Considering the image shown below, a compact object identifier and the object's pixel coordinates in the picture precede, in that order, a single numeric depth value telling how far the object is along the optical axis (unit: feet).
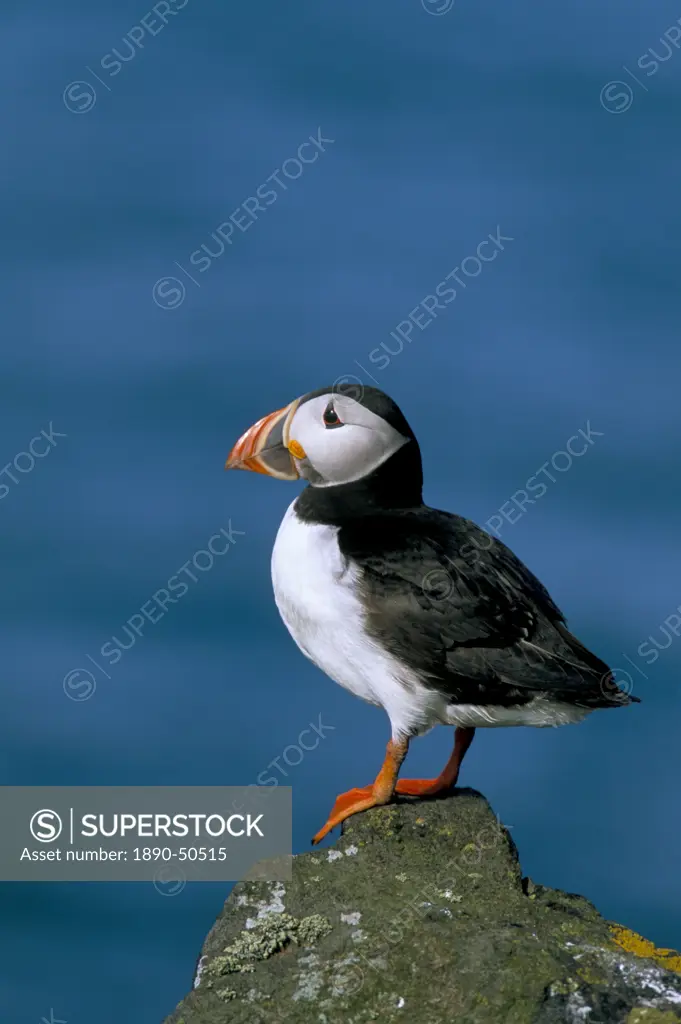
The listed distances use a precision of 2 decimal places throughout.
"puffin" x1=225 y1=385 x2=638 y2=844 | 42.09
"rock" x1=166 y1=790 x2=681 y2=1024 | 34.71
